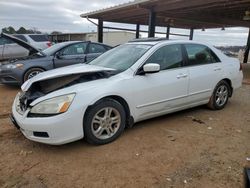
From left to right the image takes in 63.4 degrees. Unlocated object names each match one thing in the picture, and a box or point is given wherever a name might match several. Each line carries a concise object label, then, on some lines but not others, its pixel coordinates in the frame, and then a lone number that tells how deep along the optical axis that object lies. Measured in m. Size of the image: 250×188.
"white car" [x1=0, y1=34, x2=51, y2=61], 9.85
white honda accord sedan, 2.66
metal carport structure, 8.88
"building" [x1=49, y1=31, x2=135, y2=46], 23.34
